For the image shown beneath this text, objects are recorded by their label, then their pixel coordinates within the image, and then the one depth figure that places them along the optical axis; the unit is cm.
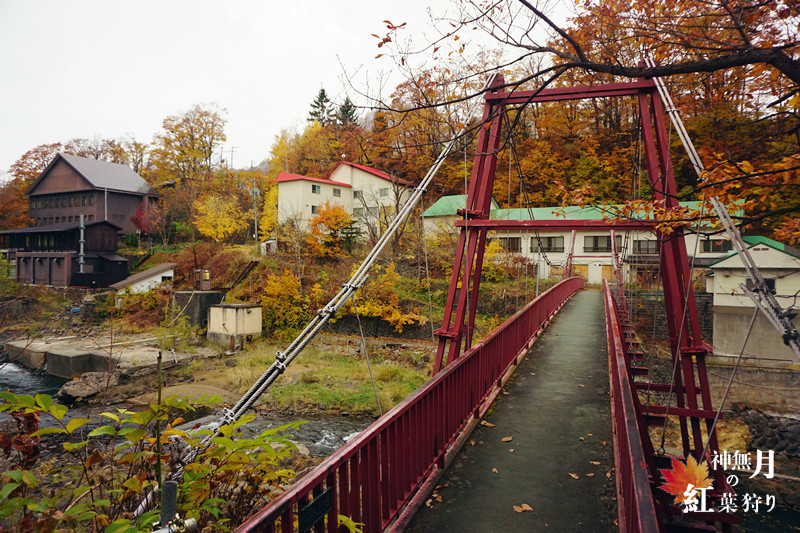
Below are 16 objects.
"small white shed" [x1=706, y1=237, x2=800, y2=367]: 1973
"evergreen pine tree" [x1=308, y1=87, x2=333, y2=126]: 5900
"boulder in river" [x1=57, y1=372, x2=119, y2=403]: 1577
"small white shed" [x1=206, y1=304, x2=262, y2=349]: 2312
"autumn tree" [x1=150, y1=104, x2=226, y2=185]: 4678
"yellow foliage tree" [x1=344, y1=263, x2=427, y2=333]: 2288
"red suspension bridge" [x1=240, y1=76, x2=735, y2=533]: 250
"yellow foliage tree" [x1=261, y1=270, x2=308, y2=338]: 2480
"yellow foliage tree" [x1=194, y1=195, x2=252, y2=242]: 3503
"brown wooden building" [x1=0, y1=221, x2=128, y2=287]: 3183
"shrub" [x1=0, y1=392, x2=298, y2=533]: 174
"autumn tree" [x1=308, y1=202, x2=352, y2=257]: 3012
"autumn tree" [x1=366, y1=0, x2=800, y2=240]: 373
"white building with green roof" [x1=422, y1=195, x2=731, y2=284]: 2920
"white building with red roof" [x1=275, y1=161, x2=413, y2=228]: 3731
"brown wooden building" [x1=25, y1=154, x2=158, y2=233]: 3825
